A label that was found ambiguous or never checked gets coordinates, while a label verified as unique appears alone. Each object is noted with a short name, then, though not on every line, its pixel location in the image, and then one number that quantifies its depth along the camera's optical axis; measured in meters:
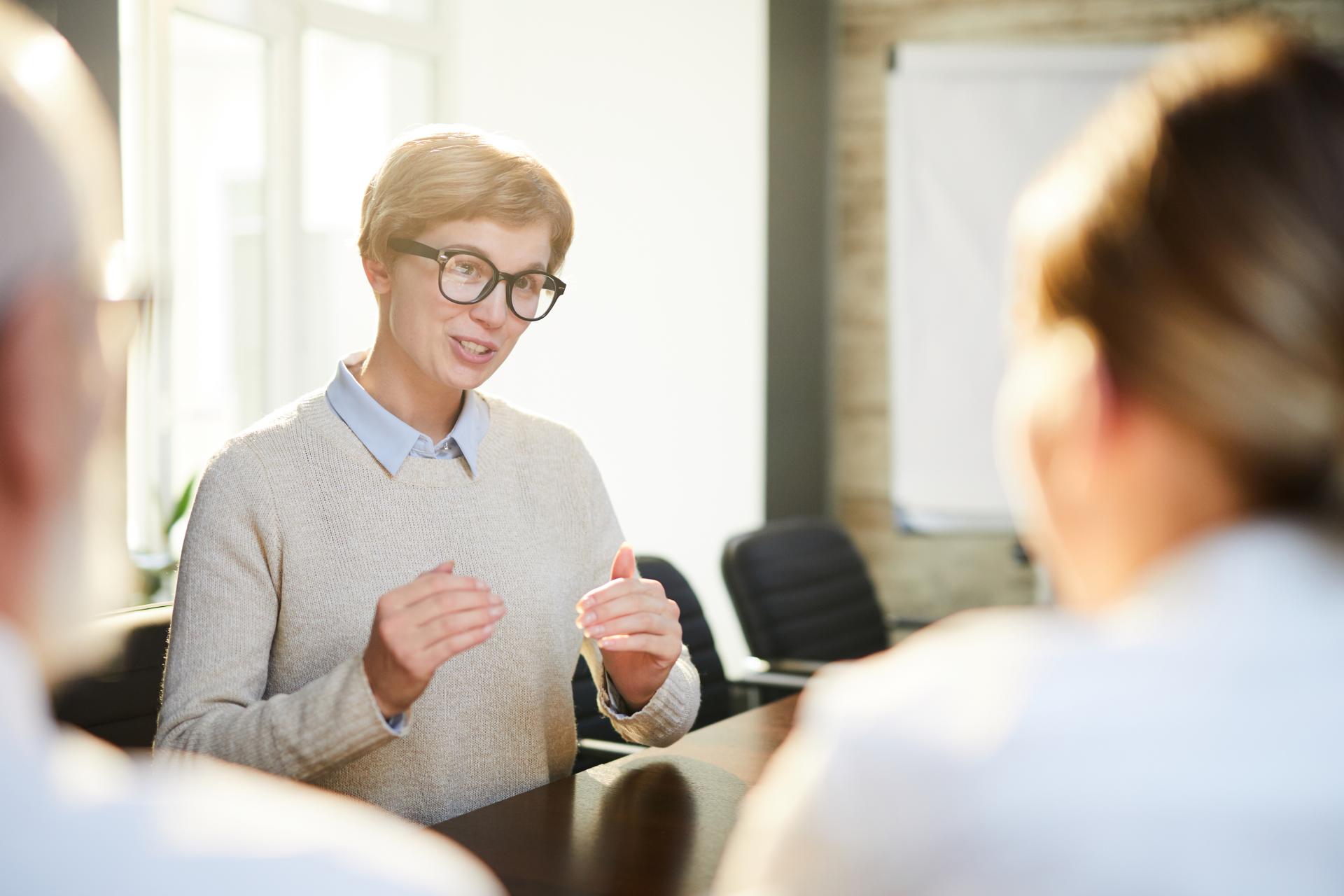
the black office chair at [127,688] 1.83
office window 4.09
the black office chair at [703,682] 2.41
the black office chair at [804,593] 2.88
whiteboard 4.34
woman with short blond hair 1.57
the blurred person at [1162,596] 0.49
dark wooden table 1.28
